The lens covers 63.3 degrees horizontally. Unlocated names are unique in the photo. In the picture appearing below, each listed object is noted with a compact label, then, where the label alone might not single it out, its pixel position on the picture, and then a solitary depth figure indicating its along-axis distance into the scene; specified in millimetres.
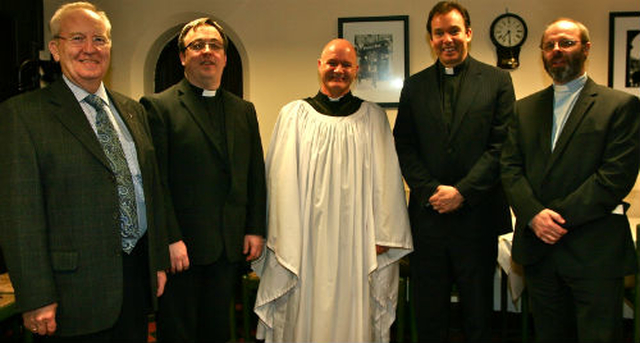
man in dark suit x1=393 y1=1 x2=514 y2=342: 2262
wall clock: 4285
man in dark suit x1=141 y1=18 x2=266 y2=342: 2084
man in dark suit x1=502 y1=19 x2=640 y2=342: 1942
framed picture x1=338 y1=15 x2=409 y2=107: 4422
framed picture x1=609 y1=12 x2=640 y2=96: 4227
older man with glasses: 1467
